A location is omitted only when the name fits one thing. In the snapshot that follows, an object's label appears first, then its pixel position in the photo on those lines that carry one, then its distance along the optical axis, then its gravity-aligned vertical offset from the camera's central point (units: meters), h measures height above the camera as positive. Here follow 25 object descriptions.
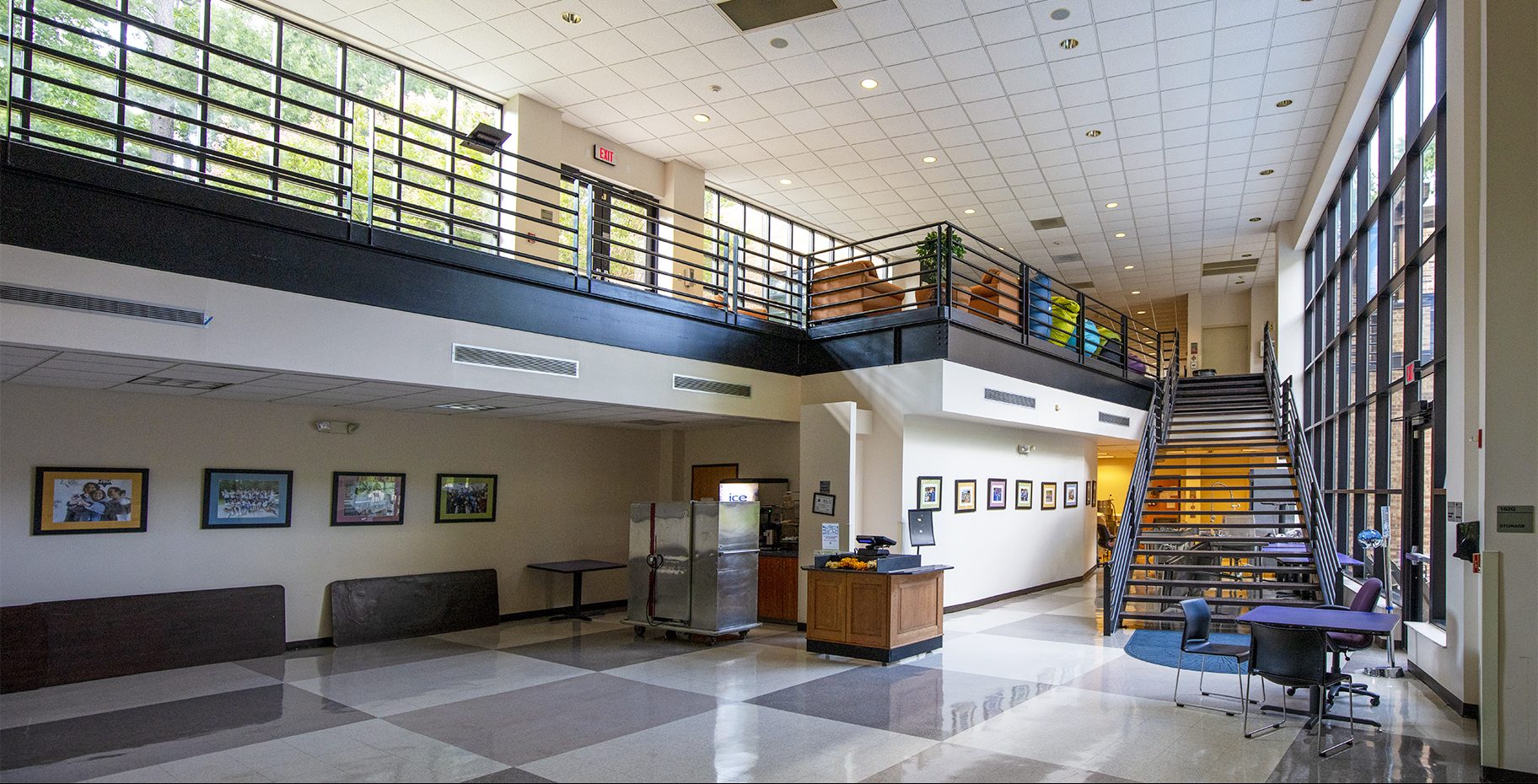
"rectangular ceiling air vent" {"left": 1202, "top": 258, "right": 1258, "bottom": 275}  19.38 +3.98
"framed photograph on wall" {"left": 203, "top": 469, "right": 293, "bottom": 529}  8.76 -0.69
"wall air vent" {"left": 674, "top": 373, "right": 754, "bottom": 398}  9.70 +0.58
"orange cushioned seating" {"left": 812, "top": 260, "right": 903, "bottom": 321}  11.28 +1.95
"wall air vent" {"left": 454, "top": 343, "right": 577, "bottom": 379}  7.71 +0.66
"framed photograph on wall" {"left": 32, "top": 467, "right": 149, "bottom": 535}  7.79 -0.66
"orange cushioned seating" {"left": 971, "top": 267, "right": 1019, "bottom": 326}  11.67 +2.01
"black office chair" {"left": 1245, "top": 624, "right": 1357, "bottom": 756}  6.21 -1.45
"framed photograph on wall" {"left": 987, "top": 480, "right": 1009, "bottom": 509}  13.20 -0.73
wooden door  12.38 -0.57
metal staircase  10.52 -0.93
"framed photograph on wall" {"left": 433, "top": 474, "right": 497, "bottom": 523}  10.68 -0.78
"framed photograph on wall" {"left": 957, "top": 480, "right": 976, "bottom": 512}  12.34 -0.71
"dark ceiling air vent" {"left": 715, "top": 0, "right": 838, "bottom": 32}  9.30 +4.48
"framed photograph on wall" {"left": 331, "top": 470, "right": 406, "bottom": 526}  9.71 -0.74
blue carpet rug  8.68 -2.08
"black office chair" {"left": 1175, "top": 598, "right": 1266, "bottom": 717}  7.09 -1.48
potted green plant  10.89 +2.38
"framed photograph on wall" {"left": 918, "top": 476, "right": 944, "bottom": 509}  11.41 -0.62
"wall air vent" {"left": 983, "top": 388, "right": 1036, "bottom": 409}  11.36 +0.61
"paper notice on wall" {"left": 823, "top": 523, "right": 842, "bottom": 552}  10.00 -1.05
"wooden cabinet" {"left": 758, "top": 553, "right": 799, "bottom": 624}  10.94 -1.80
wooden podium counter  8.71 -1.70
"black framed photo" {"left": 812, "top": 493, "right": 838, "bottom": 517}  10.52 -0.72
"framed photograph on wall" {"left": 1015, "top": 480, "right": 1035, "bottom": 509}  14.02 -0.75
